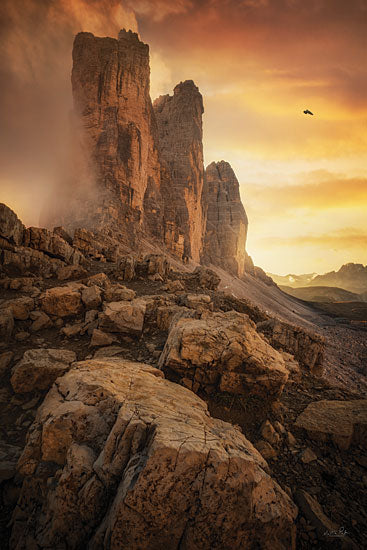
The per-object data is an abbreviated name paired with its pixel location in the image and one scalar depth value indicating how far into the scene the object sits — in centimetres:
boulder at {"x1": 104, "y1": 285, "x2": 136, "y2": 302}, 821
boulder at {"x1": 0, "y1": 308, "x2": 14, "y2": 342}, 585
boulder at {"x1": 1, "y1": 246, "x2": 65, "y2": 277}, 918
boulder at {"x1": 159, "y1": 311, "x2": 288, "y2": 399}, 432
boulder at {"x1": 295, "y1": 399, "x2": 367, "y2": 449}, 360
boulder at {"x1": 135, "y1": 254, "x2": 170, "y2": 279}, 1412
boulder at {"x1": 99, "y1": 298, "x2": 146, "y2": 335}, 665
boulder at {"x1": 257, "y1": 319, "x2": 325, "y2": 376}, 832
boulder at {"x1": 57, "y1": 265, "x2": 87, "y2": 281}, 1039
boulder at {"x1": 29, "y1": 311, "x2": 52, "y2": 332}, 656
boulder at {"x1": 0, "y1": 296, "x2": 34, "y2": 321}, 647
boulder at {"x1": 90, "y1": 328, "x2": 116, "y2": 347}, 622
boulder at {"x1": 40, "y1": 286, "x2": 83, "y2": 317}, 720
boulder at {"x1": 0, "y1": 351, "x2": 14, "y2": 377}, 496
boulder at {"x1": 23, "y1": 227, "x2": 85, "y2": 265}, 1108
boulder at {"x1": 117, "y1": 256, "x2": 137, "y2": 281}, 1302
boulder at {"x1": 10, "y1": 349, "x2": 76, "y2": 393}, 435
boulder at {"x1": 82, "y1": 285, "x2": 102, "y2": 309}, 769
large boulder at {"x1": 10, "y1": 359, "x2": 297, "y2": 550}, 193
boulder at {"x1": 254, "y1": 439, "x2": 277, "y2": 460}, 338
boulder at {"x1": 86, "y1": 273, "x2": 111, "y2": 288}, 969
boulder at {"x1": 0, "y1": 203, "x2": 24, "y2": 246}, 955
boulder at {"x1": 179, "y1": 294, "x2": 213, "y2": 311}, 924
